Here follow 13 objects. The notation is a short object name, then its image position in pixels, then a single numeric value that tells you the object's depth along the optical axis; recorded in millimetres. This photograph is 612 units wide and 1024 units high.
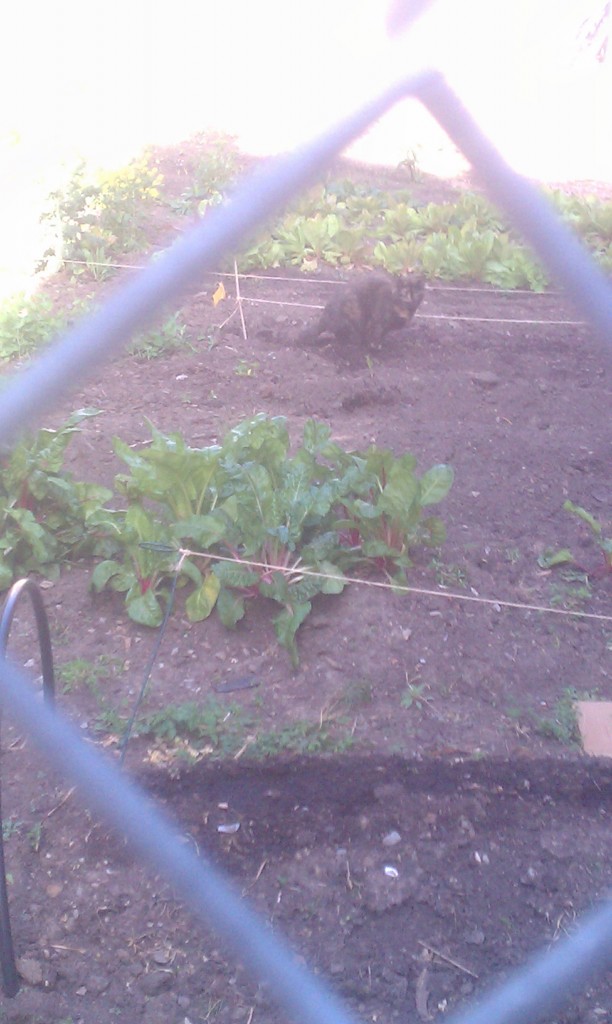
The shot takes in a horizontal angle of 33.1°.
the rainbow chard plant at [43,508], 2758
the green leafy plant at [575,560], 2882
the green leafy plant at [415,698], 2369
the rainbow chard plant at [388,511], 2695
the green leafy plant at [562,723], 2289
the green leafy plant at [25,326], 4422
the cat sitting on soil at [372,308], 4293
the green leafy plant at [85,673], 2428
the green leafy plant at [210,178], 6168
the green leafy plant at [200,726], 2271
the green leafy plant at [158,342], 4496
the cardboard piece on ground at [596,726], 2264
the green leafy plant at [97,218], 5367
